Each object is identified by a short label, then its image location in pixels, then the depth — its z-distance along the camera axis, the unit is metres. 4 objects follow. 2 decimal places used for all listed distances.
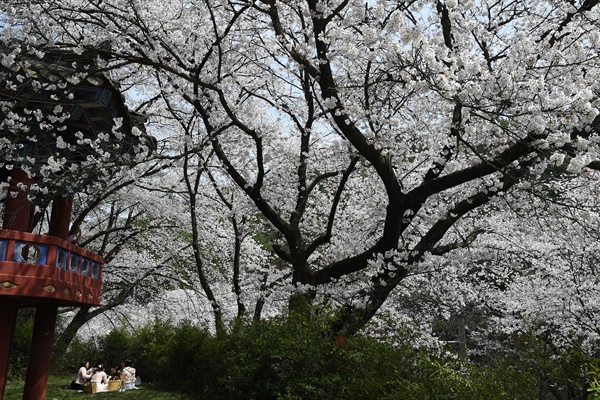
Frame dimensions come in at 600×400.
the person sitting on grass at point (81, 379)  13.48
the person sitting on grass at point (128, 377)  14.12
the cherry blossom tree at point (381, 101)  6.12
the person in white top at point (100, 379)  13.38
